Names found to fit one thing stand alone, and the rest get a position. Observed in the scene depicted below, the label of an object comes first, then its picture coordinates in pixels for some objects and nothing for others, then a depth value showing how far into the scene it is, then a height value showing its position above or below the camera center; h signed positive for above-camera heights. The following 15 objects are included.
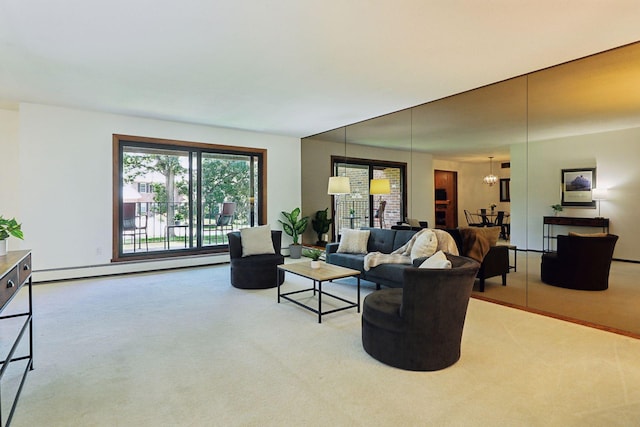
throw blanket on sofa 4.37 -0.58
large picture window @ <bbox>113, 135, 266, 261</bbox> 5.84 +0.30
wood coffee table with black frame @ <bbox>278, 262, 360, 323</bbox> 3.58 -0.69
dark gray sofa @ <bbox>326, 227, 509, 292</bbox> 4.26 -0.68
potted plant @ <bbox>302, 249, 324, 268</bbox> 3.99 -0.57
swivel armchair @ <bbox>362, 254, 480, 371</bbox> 2.37 -0.80
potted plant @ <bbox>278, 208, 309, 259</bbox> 7.36 -0.36
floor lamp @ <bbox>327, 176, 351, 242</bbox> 6.38 +0.46
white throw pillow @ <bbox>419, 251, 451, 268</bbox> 2.53 -0.40
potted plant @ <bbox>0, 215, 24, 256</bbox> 2.15 -0.13
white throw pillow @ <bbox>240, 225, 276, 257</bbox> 4.98 -0.45
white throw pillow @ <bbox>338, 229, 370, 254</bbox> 5.21 -0.49
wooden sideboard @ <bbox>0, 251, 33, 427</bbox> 1.75 -0.42
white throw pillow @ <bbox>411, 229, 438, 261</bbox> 4.29 -0.45
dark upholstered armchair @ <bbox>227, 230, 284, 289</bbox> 4.69 -0.81
